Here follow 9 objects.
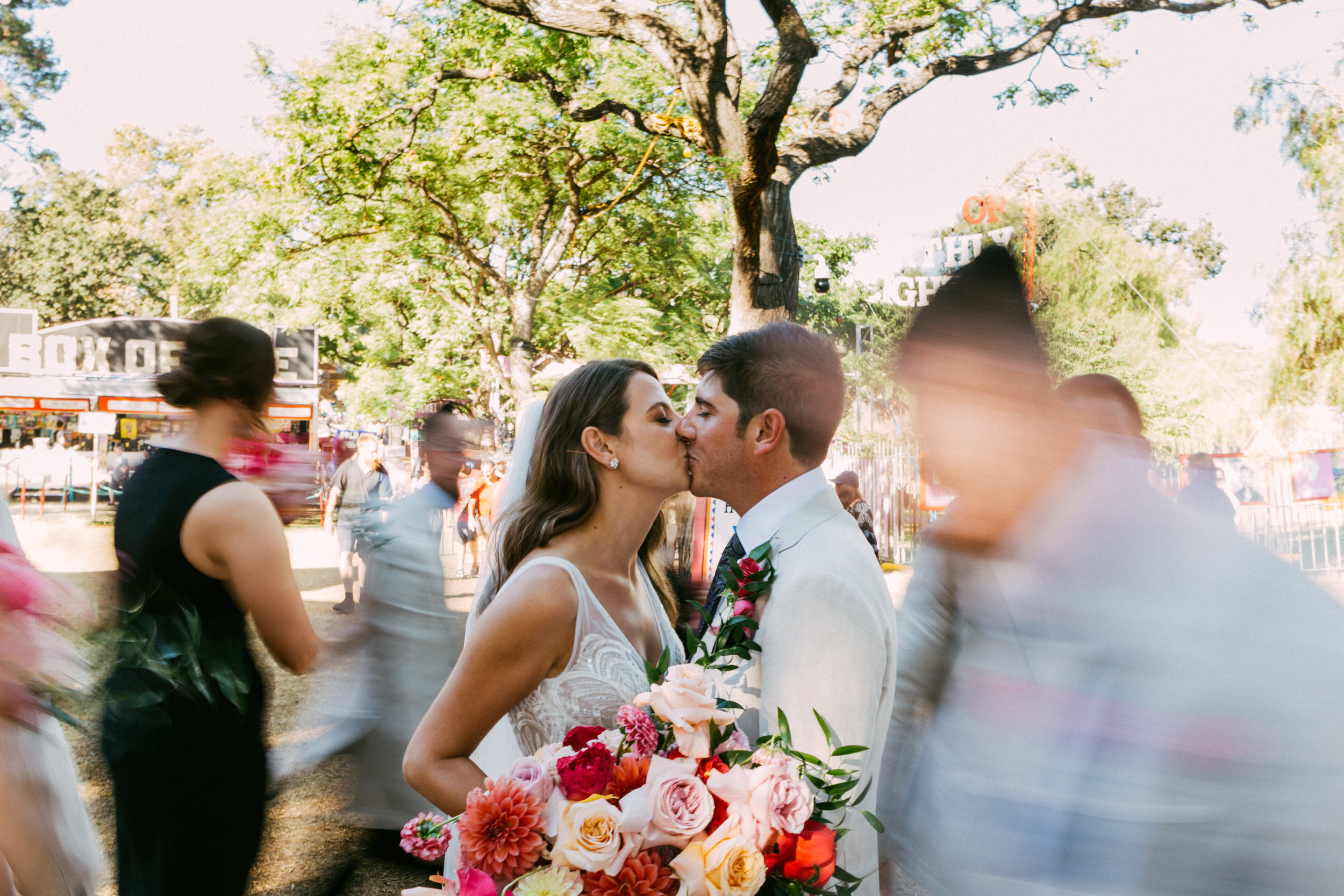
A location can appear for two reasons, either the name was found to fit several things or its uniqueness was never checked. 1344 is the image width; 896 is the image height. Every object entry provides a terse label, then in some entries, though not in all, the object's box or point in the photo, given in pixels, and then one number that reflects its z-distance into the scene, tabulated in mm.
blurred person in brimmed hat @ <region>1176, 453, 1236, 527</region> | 6324
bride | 1802
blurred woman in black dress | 2326
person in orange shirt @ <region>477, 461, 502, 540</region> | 12925
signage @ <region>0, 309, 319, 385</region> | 25188
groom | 1729
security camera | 24609
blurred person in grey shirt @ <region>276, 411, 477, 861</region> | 3689
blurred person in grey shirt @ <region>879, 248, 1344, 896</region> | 1278
